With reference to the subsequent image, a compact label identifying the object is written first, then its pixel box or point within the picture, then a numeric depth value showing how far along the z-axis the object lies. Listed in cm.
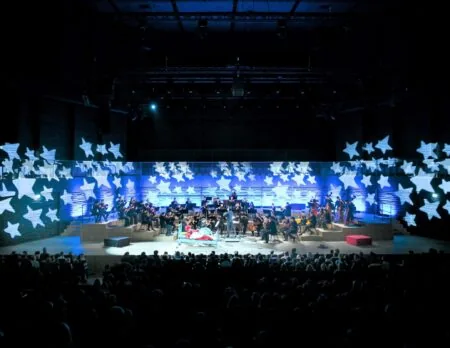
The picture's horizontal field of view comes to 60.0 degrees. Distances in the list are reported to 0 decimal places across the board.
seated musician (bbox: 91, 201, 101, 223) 1780
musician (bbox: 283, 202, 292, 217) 1917
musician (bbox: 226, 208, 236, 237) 1773
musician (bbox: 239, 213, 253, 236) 1770
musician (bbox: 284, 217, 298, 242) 1681
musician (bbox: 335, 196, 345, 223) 1850
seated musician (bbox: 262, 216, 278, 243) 1680
